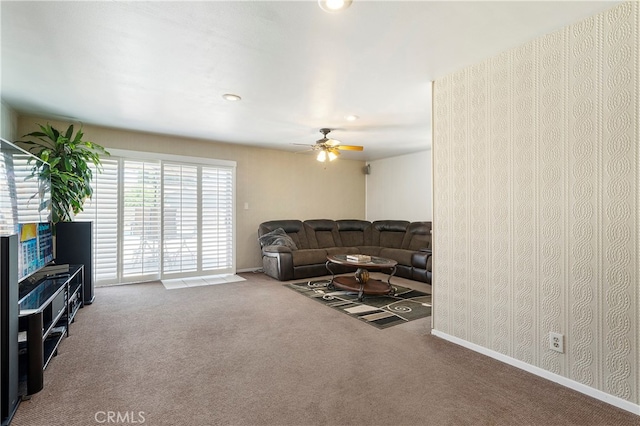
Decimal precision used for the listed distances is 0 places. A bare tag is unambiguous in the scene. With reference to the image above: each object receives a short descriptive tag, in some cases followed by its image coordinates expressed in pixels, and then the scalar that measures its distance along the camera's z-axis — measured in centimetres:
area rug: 348
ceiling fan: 468
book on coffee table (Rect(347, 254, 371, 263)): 443
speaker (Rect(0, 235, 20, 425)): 173
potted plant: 373
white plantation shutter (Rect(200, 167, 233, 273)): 569
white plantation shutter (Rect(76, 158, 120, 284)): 472
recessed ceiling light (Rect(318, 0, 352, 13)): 184
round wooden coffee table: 424
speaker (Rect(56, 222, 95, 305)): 383
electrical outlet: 213
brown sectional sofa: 545
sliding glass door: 483
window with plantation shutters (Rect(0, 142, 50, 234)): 227
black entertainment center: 181
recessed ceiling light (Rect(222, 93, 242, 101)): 346
